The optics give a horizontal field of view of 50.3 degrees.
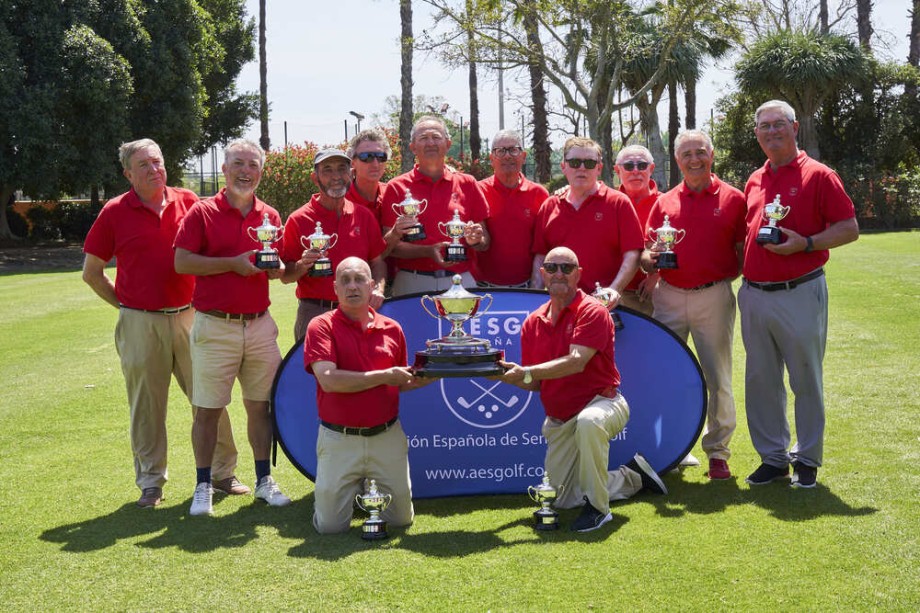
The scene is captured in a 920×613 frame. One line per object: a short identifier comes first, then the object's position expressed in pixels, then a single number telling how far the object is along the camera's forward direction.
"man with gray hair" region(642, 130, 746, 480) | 6.49
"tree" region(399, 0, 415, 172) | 26.97
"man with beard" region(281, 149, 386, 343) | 6.22
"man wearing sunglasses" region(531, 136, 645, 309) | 6.36
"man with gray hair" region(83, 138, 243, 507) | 6.30
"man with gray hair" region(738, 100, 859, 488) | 6.07
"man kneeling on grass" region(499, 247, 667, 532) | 5.48
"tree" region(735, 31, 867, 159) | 32.94
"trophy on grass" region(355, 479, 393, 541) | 5.43
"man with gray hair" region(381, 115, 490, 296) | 6.64
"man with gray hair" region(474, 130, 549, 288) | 6.84
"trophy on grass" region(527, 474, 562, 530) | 5.54
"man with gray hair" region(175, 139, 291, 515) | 6.03
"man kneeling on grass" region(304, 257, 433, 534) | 5.39
